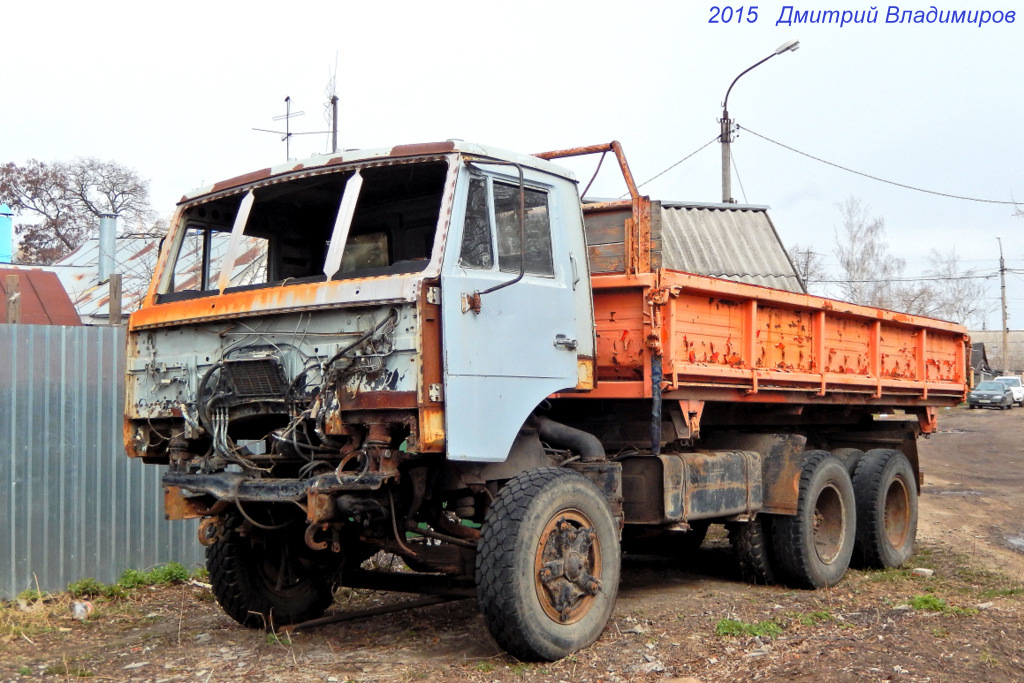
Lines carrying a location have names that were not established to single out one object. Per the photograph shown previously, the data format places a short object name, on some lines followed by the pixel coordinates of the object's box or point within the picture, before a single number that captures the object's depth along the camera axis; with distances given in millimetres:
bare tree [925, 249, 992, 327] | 58153
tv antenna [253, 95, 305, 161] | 22338
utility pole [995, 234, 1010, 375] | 55688
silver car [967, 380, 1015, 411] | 43281
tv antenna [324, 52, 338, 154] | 22547
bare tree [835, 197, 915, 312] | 45812
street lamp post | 18875
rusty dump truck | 5250
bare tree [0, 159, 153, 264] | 35688
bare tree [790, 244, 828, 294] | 40688
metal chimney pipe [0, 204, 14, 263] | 26422
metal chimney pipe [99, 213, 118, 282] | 13875
